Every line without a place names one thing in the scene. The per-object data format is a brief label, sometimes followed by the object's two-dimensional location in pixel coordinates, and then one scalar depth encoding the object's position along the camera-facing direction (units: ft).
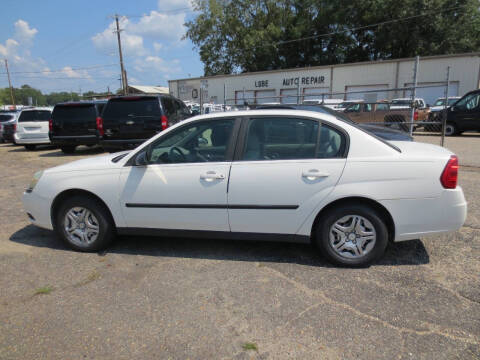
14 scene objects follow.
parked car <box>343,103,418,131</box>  40.10
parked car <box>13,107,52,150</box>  44.57
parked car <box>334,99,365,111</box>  56.29
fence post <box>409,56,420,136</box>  31.58
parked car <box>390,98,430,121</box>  44.65
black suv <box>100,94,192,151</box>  29.63
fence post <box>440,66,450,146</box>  27.58
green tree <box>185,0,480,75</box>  103.09
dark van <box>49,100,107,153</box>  37.06
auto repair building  76.07
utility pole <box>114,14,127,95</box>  113.63
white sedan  10.57
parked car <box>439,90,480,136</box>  48.16
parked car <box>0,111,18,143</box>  54.90
